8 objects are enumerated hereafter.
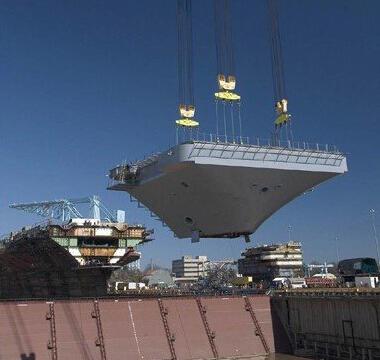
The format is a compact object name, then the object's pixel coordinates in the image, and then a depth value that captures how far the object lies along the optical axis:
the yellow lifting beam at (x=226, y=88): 46.73
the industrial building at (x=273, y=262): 96.88
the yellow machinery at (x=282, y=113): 48.44
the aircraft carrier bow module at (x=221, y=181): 41.97
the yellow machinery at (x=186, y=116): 49.56
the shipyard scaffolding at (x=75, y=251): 54.94
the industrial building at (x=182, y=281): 192.59
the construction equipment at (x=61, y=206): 109.28
